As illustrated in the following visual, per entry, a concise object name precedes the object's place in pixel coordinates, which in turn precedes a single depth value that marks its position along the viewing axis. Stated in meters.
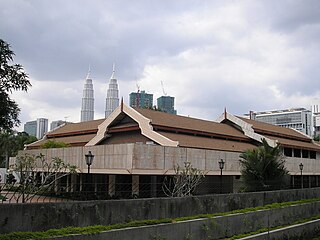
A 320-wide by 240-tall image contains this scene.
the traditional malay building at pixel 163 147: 24.16
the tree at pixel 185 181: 20.30
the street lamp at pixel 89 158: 19.20
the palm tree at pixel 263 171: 20.52
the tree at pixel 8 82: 8.52
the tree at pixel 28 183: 14.84
